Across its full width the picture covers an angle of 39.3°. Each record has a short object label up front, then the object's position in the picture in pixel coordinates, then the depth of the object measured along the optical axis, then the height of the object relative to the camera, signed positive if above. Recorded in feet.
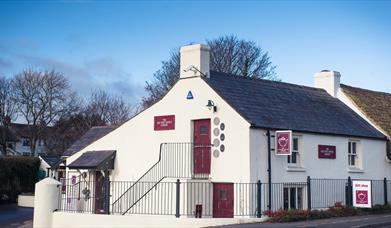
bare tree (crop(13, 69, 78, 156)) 188.03 +24.01
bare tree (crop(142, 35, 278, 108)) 166.81 +33.68
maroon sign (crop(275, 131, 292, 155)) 69.05 +3.51
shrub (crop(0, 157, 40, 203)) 128.47 -1.76
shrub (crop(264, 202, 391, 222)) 65.56 -5.41
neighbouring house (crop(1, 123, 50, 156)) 198.49 +12.07
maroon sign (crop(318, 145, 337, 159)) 78.23 +2.79
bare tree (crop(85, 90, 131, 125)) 216.29 +23.68
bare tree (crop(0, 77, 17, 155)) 189.06 +21.22
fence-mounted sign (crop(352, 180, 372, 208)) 72.64 -3.04
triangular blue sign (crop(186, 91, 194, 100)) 75.77 +10.26
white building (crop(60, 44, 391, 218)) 70.03 +2.64
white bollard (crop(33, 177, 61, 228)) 69.67 -4.11
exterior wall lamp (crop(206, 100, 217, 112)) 72.49 +8.56
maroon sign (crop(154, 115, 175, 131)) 77.98 +6.77
